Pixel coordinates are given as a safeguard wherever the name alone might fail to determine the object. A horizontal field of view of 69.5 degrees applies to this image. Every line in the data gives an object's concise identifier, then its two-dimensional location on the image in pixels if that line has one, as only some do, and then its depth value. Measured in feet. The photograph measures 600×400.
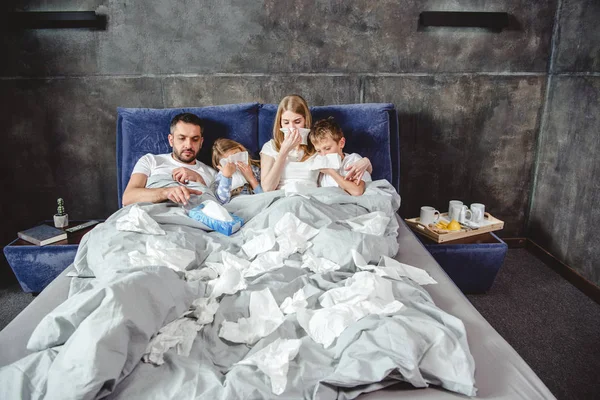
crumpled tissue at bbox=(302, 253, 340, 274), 4.92
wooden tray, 7.86
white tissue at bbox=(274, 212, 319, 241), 5.57
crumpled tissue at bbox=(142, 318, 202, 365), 3.51
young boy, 7.45
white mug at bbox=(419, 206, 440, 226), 8.30
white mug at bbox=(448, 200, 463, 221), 8.44
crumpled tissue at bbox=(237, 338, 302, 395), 3.26
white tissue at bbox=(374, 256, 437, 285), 4.97
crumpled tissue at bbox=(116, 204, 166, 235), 5.59
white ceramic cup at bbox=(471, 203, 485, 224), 8.37
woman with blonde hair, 7.40
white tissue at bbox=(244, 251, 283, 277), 4.93
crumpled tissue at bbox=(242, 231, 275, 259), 5.38
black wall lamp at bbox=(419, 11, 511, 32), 8.71
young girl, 7.35
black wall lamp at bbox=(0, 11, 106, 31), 8.22
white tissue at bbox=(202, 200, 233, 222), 6.14
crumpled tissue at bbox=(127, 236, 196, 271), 4.87
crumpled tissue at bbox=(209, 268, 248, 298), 4.48
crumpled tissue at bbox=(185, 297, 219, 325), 4.06
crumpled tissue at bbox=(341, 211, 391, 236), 5.89
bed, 3.21
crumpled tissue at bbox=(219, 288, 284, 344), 3.89
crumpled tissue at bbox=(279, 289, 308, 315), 4.23
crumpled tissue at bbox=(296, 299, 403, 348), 3.78
